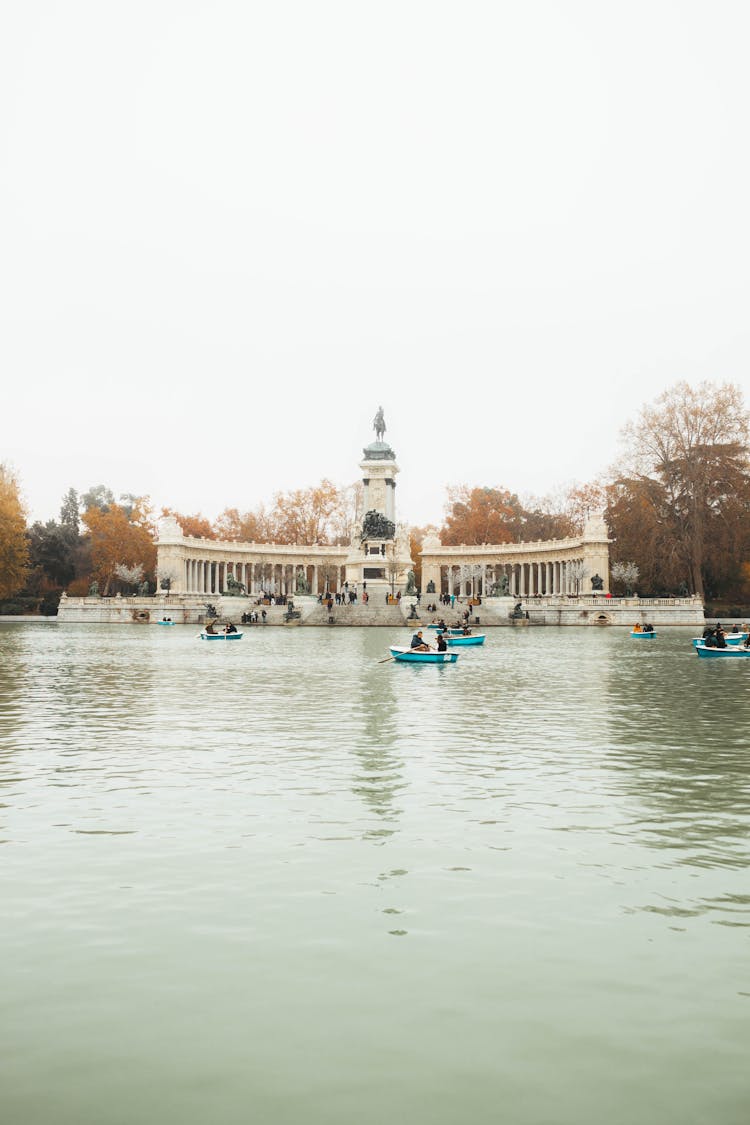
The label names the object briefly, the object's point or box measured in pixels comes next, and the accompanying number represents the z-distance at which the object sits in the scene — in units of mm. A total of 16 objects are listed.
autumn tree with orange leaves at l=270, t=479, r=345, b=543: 123875
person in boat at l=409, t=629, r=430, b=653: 34438
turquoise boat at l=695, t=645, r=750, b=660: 38381
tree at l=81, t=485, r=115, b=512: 165962
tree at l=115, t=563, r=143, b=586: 99000
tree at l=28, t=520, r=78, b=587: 103875
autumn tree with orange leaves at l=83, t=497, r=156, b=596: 106312
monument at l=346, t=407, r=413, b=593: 92875
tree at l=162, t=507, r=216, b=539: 127250
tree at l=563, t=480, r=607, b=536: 109750
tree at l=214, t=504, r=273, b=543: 128250
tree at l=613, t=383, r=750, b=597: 80250
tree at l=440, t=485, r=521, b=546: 119938
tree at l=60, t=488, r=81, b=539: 120562
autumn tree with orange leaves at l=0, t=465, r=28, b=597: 81312
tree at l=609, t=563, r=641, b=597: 86000
